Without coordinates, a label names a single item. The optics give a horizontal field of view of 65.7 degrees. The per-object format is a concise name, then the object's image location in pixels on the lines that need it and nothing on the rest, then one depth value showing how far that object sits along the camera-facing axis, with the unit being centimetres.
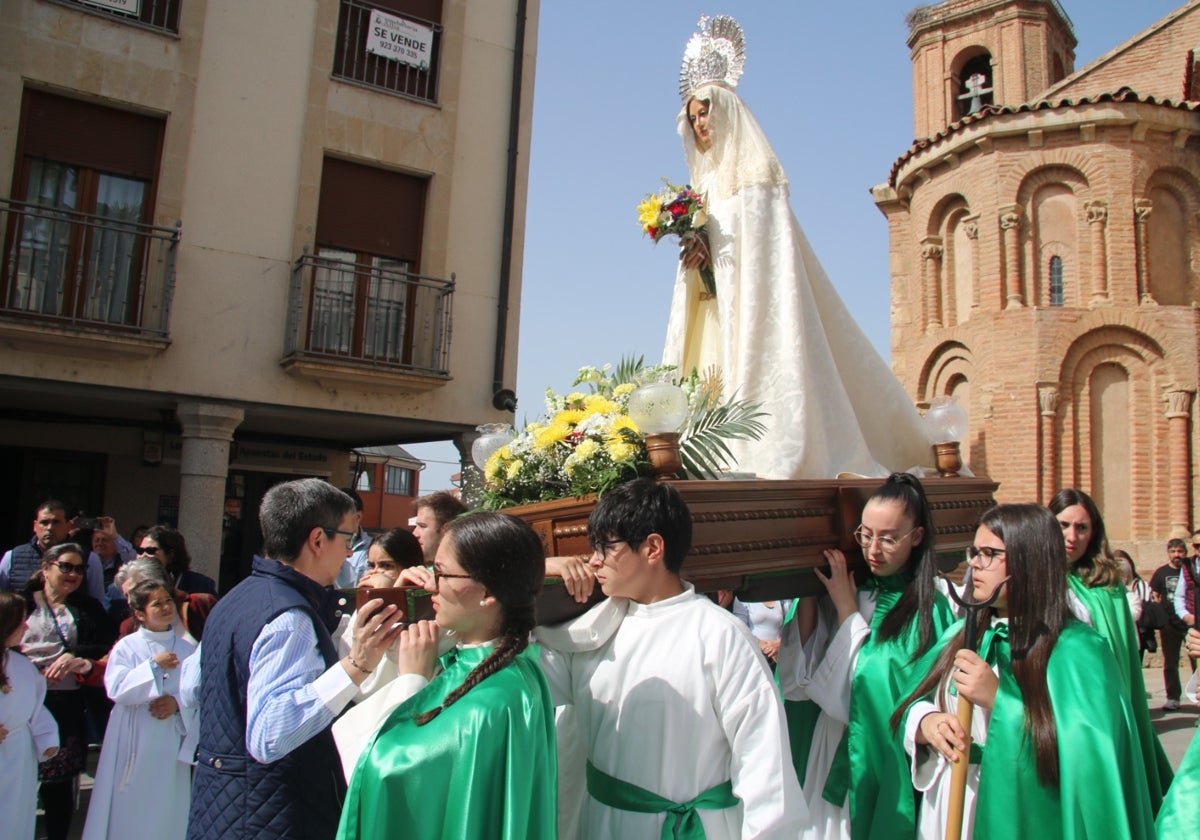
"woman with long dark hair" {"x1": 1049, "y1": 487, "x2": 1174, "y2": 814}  322
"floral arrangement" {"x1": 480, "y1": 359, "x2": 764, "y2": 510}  292
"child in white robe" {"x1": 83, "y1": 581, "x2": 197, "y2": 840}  434
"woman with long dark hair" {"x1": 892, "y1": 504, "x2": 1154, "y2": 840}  236
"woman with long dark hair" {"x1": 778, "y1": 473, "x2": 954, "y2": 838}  297
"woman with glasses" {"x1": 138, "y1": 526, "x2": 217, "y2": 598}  577
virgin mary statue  382
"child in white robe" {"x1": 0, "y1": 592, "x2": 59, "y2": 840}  416
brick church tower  1705
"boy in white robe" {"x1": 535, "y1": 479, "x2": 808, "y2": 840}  224
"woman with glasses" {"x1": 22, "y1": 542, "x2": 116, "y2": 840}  479
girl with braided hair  198
